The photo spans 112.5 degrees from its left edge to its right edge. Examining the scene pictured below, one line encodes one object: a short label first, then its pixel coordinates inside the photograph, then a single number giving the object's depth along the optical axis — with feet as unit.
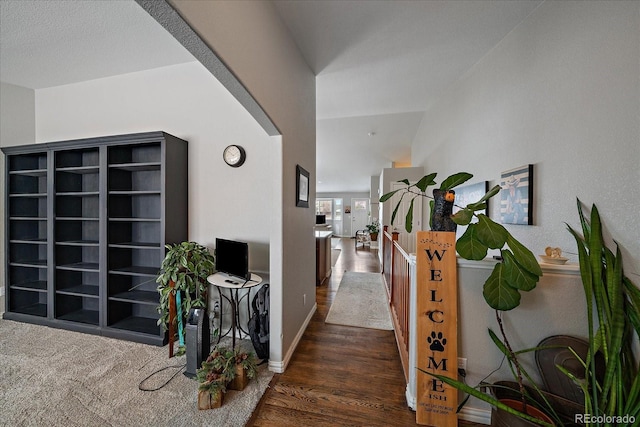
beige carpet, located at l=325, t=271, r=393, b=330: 8.61
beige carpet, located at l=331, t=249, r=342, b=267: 18.95
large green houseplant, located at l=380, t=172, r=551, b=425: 3.60
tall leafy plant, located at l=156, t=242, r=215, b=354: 6.17
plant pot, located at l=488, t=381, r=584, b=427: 3.59
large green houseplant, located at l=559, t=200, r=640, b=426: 3.08
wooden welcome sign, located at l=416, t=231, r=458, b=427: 4.51
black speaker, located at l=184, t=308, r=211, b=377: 5.69
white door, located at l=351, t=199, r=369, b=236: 36.32
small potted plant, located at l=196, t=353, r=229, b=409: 4.74
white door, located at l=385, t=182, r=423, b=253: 15.57
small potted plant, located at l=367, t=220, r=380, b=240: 27.37
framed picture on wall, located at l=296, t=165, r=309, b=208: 6.97
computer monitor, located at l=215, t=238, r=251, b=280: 6.05
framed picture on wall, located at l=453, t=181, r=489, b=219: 7.37
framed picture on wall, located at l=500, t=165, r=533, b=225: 5.49
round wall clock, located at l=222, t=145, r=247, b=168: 7.42
